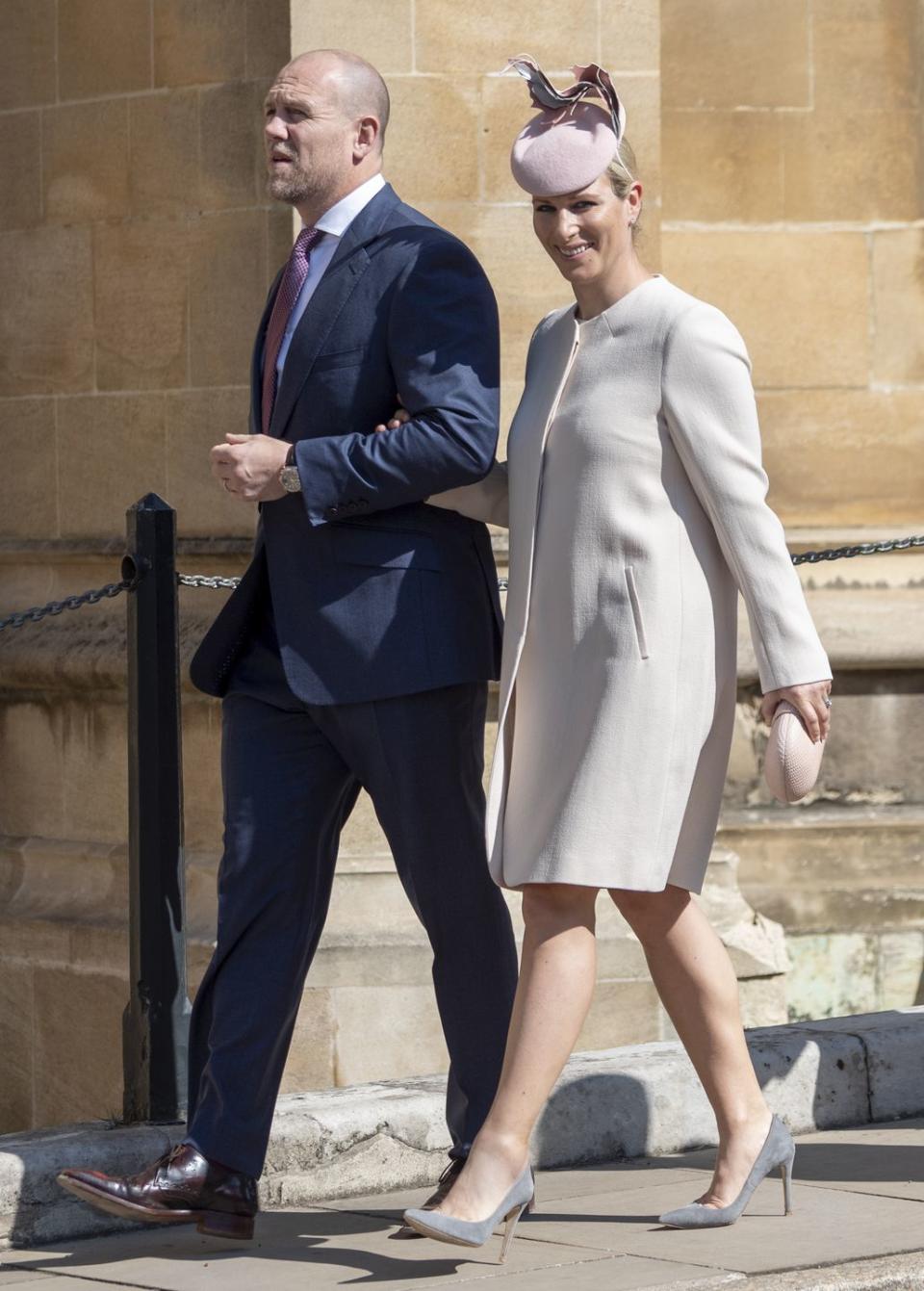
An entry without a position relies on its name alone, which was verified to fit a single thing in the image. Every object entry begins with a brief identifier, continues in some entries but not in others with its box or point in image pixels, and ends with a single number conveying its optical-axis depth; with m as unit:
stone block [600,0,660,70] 13.21
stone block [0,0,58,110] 14.66
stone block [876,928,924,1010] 14.52
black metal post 9.84
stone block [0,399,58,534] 14.74
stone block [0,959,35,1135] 14.44
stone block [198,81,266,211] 13.71
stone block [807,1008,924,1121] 10.92
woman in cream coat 8.00
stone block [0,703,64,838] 14.64
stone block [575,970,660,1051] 13.15
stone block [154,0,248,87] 13.71
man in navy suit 8.30
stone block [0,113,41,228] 14.71
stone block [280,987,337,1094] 12.93
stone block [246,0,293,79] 13.39
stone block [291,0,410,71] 12.91
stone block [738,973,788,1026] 13.77
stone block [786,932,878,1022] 14.42
